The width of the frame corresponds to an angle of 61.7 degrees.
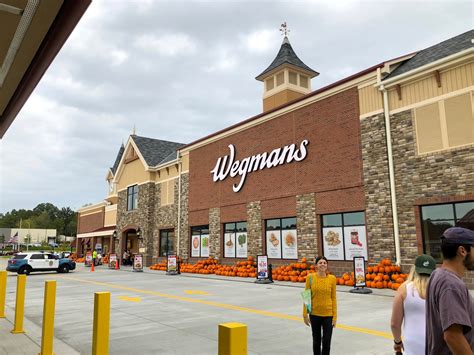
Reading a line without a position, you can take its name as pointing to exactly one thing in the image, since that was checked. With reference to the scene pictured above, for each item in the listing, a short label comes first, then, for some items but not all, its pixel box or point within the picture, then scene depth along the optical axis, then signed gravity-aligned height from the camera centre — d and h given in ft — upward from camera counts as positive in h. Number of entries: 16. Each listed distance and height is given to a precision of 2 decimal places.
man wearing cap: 8.87 -1.42
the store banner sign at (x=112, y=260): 111.86 -4.23
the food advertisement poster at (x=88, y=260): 128.27 -4.73
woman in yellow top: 19.95 -3.47
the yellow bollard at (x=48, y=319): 22.50 -4.16
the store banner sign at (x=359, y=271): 51.80 -3.83
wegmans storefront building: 52.70 +12.53
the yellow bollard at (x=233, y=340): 8.92 -2.17
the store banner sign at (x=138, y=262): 100.53 -4.50
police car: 92.79 -4.10
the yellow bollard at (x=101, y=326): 17.29 -3.51
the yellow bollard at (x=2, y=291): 34.97 -3.90
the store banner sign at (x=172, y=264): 88.48 -4.39
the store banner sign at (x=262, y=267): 66.49 -4.00
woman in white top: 13.26 -2.35
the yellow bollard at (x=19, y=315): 29.25 -5.08
